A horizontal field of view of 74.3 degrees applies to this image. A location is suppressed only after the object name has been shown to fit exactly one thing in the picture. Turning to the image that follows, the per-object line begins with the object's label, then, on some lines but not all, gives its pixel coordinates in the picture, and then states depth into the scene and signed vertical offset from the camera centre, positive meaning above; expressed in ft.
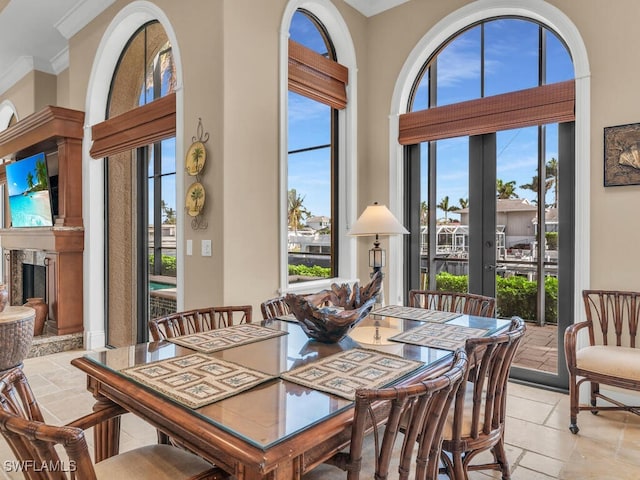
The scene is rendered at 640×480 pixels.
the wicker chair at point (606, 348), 8.22 -2.44
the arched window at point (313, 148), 12.32 +2.78
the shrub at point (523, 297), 11.03 -1.67
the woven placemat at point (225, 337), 5.79 -1.48
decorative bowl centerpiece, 5.80 -1.13
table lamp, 9.87 +0.29
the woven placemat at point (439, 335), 5.92 -1.50
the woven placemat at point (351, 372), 4.29 -1.50
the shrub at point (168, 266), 13.19 -0.89
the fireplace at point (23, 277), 17.14 -1.67
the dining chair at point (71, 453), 3.01 -1.71
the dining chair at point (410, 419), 3.29 -1.54
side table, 11.03 -2.63
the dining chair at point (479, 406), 4.95 -2.21
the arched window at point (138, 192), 13.12 +1.54
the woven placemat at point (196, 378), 4.07 -1.50
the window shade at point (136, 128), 11.56 +3.30
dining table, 3.36 -1.53
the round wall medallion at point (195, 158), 10.05 +1.92
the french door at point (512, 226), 10.85 +0.26
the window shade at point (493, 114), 10.51 +3.34
